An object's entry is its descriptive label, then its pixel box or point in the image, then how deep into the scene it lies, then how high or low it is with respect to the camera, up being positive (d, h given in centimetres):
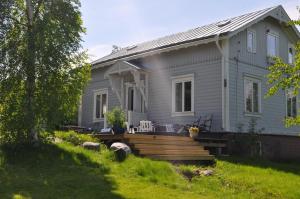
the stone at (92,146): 1258 -49
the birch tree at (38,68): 1153 +171
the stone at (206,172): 1123 -111
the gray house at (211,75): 1730 +241
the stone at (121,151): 1130 -57
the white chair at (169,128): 1703 +8
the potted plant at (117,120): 1348 +30
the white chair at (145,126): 1749 +15
